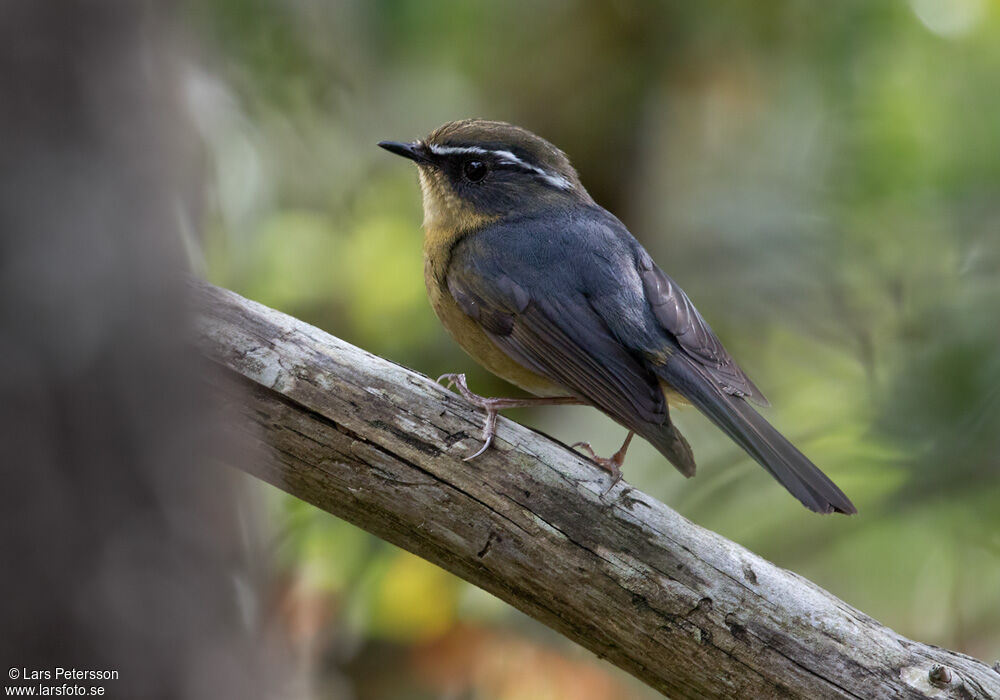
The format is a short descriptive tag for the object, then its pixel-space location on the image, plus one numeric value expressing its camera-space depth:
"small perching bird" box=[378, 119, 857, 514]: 6.69
